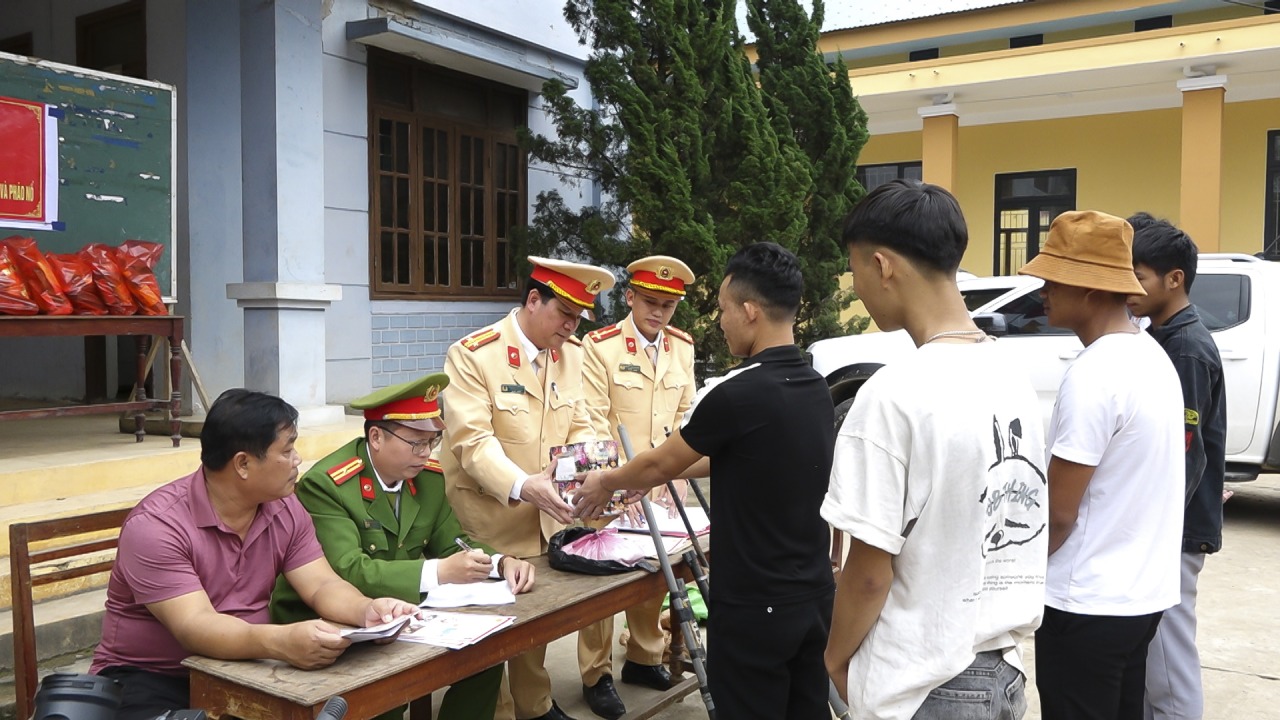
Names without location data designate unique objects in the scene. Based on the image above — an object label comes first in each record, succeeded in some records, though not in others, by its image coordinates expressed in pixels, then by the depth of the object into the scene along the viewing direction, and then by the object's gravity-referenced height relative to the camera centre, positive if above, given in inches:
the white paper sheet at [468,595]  107.2 -32.2
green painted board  219.3 +34.8
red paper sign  210.8 +30.9
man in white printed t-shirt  62.2 -12.4
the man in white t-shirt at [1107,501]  86.4 -17.1
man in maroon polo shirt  92.9 -26.4
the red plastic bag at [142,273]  222.8 +6.8
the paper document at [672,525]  136.6 -31.0
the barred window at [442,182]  314.2 +41.6
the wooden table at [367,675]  83.4 -33.4
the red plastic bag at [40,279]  201.8 +4.8
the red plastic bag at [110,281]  215.3 +4.8
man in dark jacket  113.9 -13.6
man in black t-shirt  96.1 -20.2
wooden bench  105.2 -29.9
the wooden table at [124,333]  194.2 -6.4
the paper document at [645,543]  126.2 -31.4
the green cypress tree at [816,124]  358.3 +69.3
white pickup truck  275.4 -12.9
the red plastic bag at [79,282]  207.9 +4.3
